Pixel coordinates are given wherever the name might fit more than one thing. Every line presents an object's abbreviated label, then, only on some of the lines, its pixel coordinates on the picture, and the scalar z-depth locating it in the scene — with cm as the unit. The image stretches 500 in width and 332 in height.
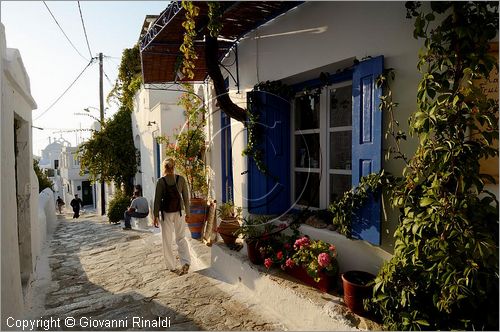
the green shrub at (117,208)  1226
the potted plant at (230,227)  478
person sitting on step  918
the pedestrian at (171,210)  470
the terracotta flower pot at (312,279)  319
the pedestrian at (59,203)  2252
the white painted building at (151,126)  952
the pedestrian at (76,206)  1781
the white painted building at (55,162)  4568
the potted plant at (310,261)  315
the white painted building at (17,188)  292
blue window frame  297
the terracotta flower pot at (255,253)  396
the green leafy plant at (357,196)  283
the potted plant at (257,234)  396
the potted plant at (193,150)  686
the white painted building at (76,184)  3503
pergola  389
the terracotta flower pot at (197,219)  618
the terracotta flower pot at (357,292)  274
